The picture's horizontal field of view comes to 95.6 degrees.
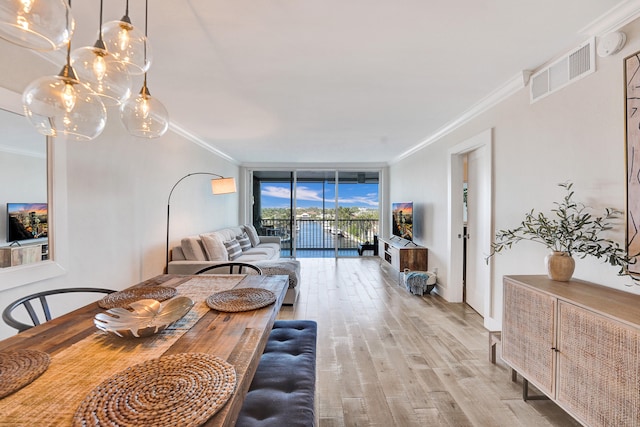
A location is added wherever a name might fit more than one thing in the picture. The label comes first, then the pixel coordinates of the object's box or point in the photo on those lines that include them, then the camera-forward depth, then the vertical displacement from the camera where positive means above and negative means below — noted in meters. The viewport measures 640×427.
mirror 1.82 +0.08
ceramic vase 1.85 -0.34
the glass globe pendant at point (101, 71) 1.22 +0.61
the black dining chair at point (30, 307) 1.27 -0.47
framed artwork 1.55 +0.34
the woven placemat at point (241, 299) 1.40 -0.45
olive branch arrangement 1.63 -0.12
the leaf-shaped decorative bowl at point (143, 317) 1.09 -0.45
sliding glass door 7.48 +0.17
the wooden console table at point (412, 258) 4.74 -0.75
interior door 3.54 -0.29
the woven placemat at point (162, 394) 0.66 -0.47
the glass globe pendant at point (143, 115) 1.60 +0.54
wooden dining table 0.71 -0.48
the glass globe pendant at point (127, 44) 1.25 +0.75
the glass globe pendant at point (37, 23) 0.85 +0.58
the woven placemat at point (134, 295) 1.46 -0.46
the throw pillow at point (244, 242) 5.54 -0.60
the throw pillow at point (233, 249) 4.63 -0.62
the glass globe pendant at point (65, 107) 1.14 +0.44
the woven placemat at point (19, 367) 0.77 -0.46
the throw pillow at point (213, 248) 3.97 -0.51
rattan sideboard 1.26 -0.69
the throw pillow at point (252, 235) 6.38 -0.53
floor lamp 4.51 +0.40
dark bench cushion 1.12 -0.78
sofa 3.61 -0.64
